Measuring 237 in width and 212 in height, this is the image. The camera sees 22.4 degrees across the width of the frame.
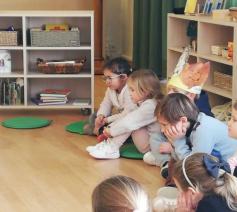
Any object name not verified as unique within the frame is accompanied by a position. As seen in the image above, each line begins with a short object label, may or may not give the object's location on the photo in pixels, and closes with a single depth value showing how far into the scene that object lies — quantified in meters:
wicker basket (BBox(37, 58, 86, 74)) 4.25
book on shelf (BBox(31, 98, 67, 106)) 4.30
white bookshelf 4.24
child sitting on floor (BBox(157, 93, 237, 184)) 2.61
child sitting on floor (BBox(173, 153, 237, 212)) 1.72
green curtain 5.04
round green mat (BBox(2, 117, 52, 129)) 3.99
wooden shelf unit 3.53
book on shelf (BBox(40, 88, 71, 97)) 4.32
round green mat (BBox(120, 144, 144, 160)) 3.36
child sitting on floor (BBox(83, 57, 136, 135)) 3.60
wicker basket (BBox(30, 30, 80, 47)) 4.21
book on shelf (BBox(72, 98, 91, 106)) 4.32
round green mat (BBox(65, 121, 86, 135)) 3.90
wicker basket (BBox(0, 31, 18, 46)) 4.25
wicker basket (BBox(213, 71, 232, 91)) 3.66
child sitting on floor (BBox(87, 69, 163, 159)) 3.26
